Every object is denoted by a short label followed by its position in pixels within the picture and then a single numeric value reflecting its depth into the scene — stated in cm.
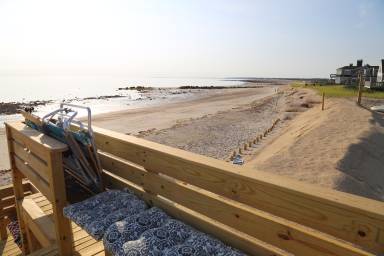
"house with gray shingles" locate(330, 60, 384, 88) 3858
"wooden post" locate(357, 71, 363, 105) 2031
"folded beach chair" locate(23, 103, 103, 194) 322
